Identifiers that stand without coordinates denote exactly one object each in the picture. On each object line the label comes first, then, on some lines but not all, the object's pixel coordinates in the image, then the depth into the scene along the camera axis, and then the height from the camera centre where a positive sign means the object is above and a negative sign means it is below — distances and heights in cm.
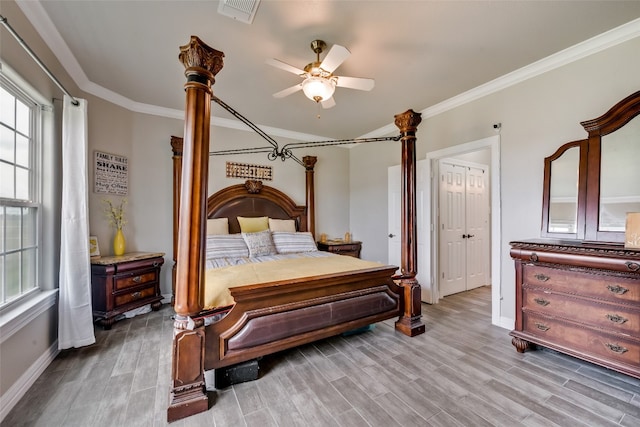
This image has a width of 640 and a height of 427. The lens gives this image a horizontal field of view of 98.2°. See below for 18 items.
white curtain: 242 -22
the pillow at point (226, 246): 335 -41
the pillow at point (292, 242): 387 -41
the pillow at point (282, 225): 436 -18
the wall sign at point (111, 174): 329 +49
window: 196 +15
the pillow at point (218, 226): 381 -17
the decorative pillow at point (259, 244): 359 -40
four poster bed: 170 -67
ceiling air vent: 192 +147
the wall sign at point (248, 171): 432 +69
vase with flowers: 333 -9
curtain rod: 153 +101
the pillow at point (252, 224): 409 -16
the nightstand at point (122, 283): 291 -78
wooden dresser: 190 -66
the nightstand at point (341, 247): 470 -58
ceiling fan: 213 +114
